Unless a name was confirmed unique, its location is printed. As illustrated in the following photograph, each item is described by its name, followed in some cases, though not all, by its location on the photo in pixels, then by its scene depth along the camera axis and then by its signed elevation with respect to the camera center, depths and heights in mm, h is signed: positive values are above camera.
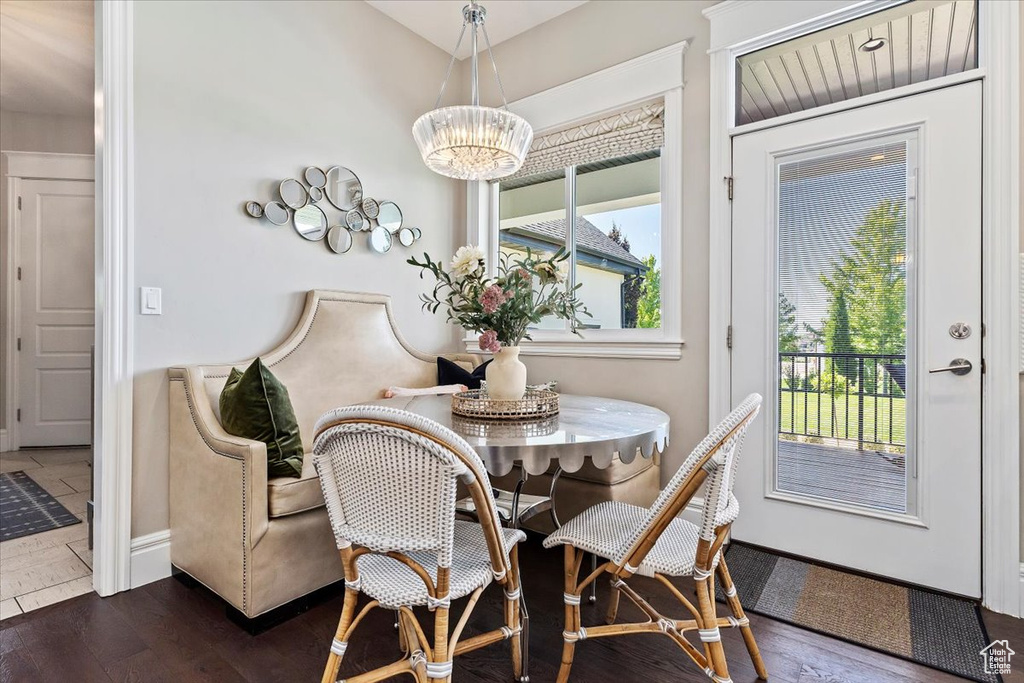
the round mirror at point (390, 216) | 3141 +741
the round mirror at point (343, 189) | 2870 +835
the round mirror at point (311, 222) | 2719 +607
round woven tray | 1736 -238
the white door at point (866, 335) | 2059 +22
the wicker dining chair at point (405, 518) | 1140 -421
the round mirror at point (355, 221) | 2951 +666
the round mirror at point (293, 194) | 2645 +737
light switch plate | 2160 +146
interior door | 4598 +207
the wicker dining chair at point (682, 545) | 1276 -583
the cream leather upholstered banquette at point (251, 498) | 1815 -598
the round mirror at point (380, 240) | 3086 +583
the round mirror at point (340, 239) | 2859 +544
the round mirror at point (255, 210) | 2514 +616
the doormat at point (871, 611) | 1699 -1011
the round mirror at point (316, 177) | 2755 +854
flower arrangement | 1765 +137
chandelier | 2074 +812
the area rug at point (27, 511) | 2795 -1032
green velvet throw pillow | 1952 -314
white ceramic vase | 1863 -140
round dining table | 1383 -280
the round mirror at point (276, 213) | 2584 +620
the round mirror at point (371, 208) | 3051 +764
